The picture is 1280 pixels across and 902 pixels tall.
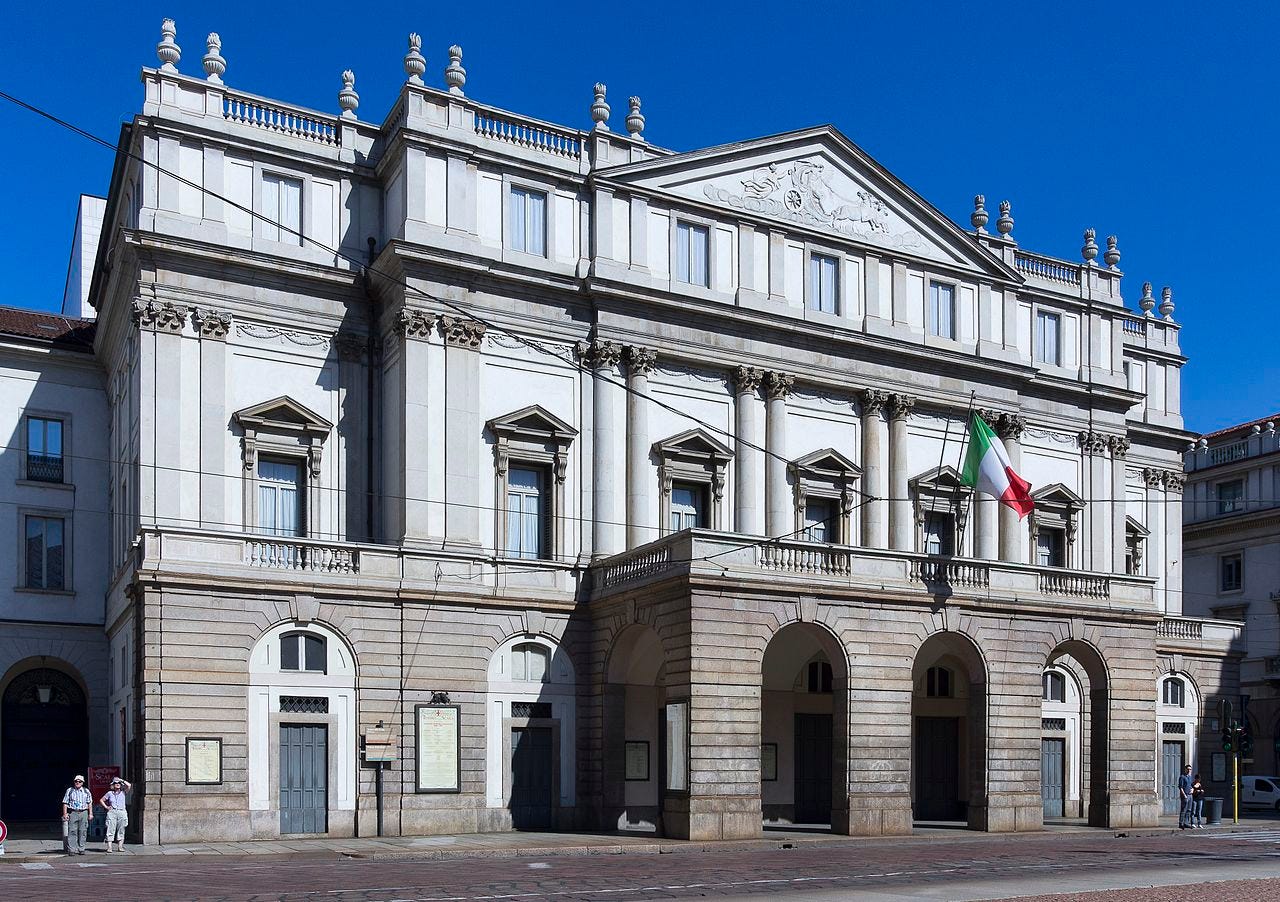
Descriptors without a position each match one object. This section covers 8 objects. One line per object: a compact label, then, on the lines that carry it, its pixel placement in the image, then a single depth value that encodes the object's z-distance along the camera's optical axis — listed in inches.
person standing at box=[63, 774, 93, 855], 1234.6
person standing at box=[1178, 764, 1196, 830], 1691.7
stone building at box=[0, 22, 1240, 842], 1402.6
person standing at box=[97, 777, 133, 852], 1258.6
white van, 2263.8
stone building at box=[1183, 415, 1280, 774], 2544.3
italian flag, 1612.9
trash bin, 1806.1
